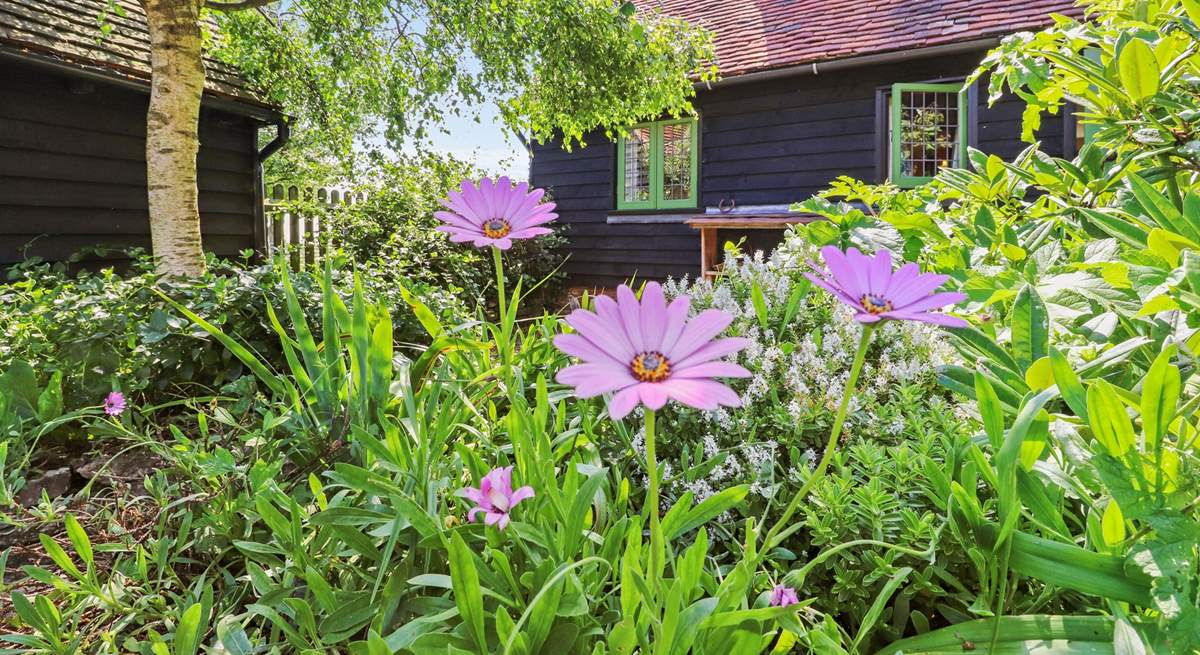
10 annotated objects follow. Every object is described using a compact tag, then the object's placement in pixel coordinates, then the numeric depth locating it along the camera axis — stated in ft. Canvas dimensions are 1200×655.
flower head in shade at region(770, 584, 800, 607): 2.04
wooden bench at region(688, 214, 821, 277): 21.70
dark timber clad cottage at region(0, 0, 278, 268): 14.77
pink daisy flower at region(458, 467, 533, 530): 2.14
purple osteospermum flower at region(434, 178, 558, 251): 2.54
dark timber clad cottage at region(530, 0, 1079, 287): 22.16
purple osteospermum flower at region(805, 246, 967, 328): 1.51
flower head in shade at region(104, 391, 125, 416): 4.74
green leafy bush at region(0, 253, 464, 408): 6.08
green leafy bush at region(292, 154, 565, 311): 21.33
